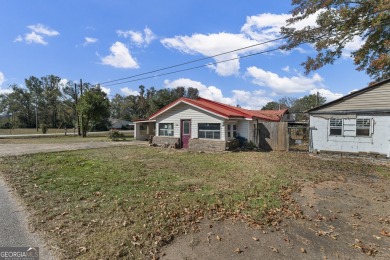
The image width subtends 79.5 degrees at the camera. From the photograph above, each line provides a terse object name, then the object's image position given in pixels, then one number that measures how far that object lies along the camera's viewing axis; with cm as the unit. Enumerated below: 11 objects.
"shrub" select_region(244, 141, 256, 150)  1642
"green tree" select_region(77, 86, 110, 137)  3050
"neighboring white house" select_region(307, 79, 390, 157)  1170
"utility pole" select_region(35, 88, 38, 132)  6784
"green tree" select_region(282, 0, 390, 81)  1338
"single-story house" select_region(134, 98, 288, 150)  1633
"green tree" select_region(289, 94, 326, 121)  5603
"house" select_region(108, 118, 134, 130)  6961
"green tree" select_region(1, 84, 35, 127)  6556
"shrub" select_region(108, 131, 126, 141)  2700
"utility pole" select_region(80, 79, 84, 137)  3103
